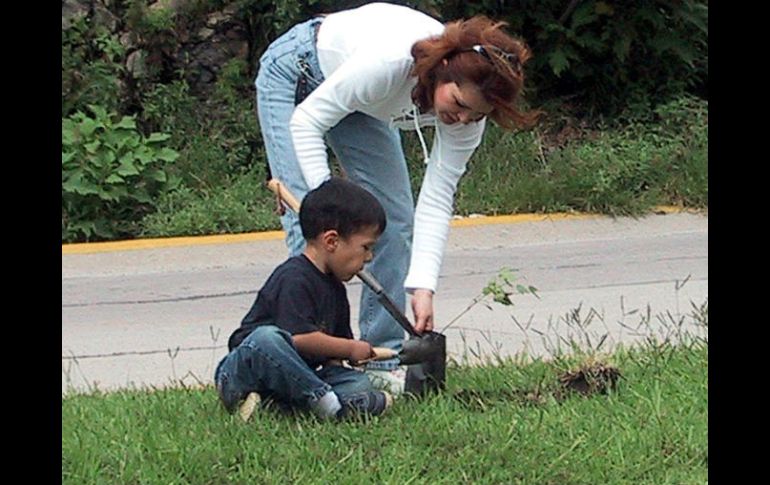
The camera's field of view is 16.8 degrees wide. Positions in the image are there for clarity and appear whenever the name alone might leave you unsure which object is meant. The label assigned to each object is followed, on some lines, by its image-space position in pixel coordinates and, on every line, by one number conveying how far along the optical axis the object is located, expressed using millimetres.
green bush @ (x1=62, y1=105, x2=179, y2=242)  16679
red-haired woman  7667
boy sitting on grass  7820
